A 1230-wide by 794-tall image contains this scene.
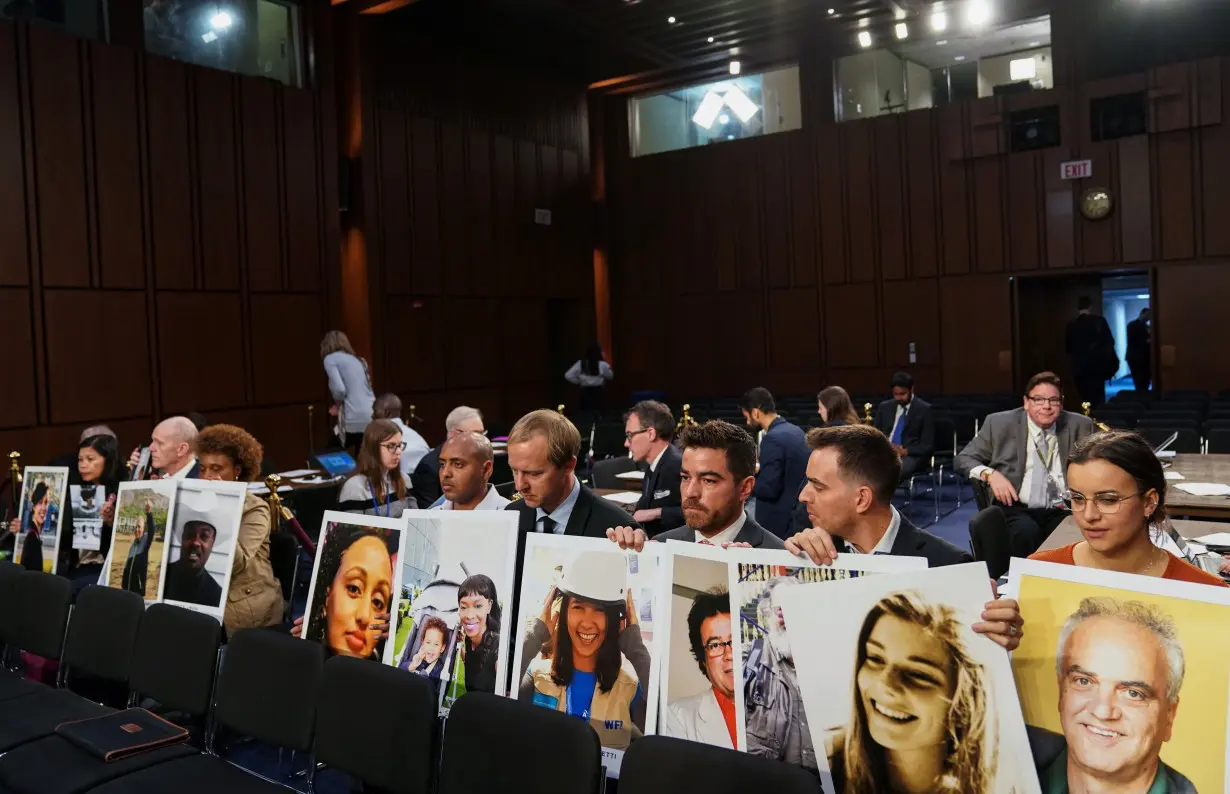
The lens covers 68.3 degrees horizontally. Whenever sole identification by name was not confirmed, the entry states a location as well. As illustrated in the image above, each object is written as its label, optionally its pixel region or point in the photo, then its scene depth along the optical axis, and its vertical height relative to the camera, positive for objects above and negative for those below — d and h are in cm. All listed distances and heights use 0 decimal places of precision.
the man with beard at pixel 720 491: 273 -38
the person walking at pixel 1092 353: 1245 -6
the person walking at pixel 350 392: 955 -14
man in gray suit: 505 -59
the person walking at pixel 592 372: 1409 -5
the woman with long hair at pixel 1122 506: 229 -40
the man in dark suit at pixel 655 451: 492 -47
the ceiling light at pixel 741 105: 1529 +437
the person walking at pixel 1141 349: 1285 -3
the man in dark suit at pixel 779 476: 532 -68
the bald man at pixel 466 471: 362 -39
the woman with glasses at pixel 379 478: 486 -55
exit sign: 1243 +247
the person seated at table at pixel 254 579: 376 -83
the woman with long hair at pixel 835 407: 743 -39
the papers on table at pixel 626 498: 555 -81
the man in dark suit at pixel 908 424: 860 -66
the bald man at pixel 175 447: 457 -31
